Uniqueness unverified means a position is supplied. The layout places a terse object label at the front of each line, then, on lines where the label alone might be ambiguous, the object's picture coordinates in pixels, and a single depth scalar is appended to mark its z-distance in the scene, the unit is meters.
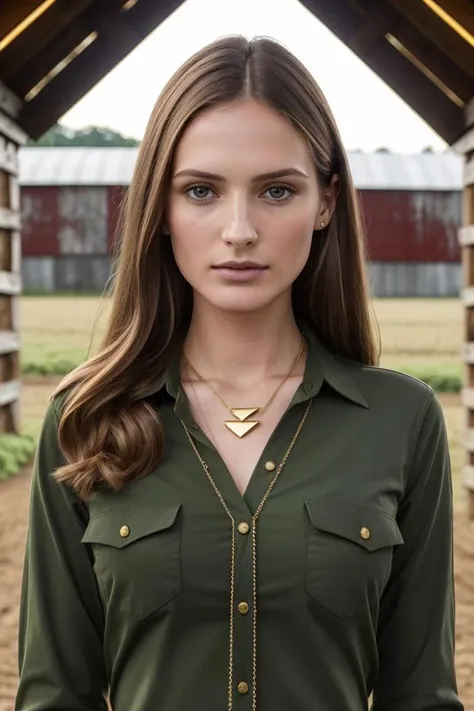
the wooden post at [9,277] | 6.98
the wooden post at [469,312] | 6.42
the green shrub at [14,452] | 7.66
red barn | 15.08
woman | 1.60
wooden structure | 5.56
